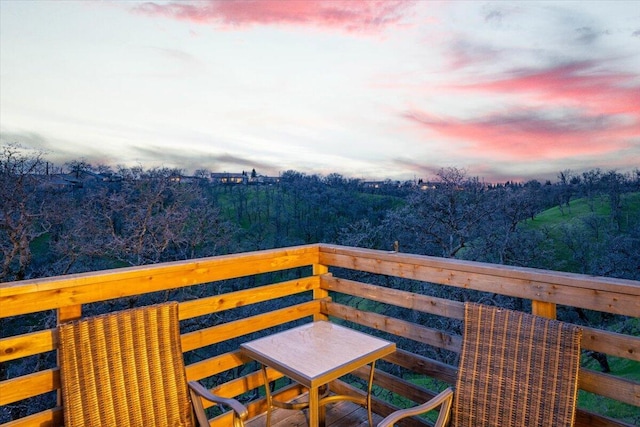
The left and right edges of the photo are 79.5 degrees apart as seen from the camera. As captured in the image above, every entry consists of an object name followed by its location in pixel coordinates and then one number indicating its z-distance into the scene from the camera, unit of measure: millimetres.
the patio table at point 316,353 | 2062
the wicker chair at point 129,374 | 1902
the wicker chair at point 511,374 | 1853
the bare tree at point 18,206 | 10742
